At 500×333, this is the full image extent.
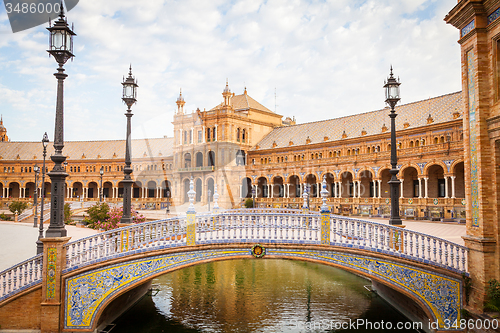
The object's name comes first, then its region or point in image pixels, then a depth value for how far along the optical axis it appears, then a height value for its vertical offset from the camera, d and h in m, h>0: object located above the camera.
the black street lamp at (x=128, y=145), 13.71 +1.58
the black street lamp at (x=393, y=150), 12.72 +1.31
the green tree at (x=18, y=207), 42.75 -2.20
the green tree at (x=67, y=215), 32.53 -2.34
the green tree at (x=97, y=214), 27.17 -1.89
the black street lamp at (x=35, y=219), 30.75 -2.66
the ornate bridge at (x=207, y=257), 10.80 -2.09
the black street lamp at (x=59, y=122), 10.60 +1.89
